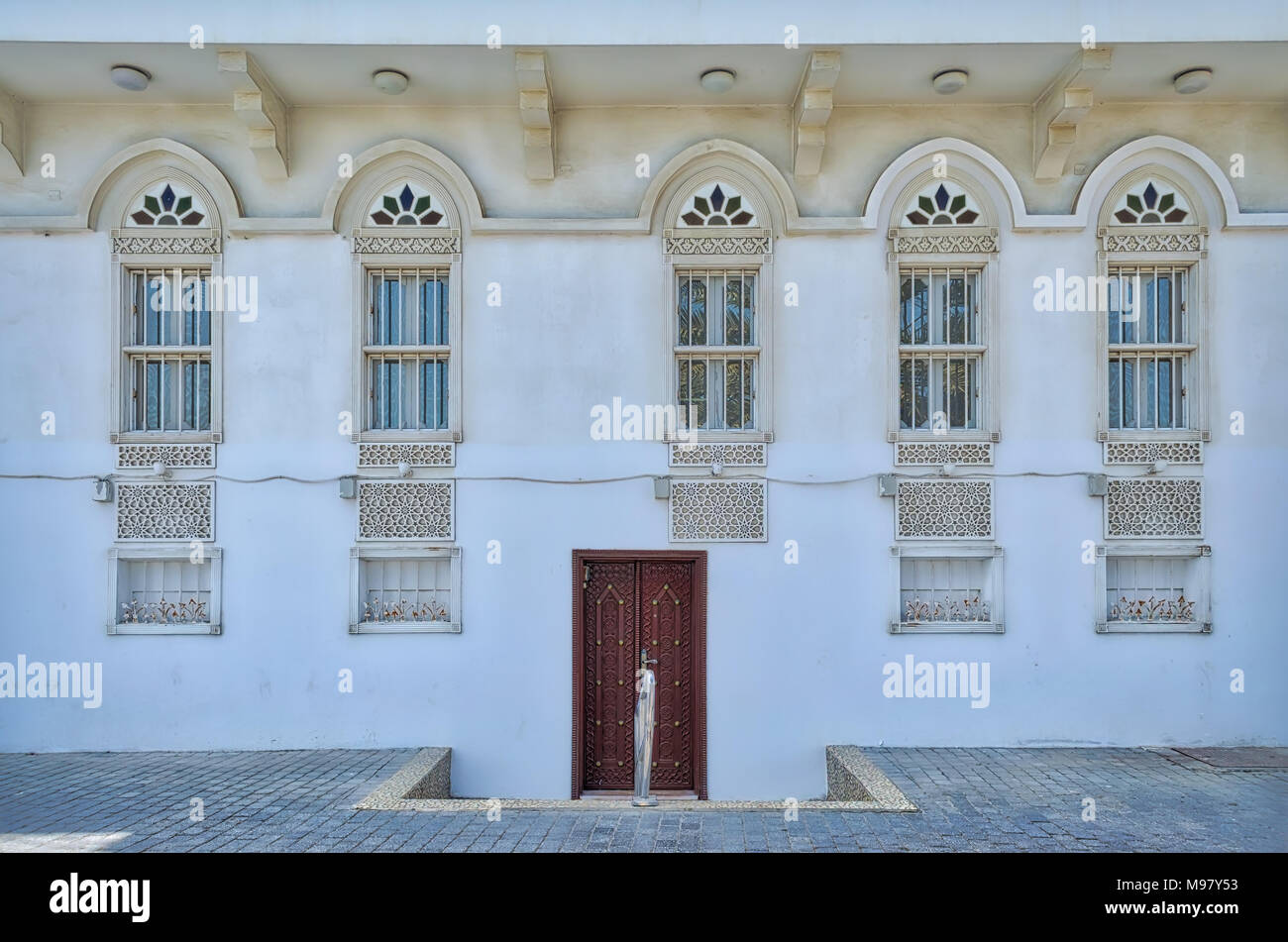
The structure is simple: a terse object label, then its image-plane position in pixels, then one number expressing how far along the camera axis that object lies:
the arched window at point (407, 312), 8.52
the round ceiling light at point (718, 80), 8.03
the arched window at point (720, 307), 8.53
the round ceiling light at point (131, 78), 7.93
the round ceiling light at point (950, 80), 8.02
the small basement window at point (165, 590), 8.45
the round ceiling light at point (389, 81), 8.02
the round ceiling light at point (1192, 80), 8.01
